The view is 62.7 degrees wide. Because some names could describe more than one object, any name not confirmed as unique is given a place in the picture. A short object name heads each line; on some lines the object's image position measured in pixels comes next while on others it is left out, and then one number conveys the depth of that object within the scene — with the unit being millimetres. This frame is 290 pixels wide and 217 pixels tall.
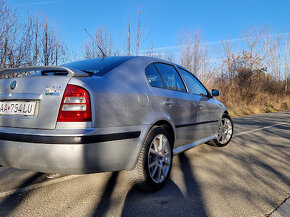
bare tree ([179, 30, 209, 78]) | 14617
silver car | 1973
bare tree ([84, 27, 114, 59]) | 10891
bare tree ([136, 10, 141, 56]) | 11233
